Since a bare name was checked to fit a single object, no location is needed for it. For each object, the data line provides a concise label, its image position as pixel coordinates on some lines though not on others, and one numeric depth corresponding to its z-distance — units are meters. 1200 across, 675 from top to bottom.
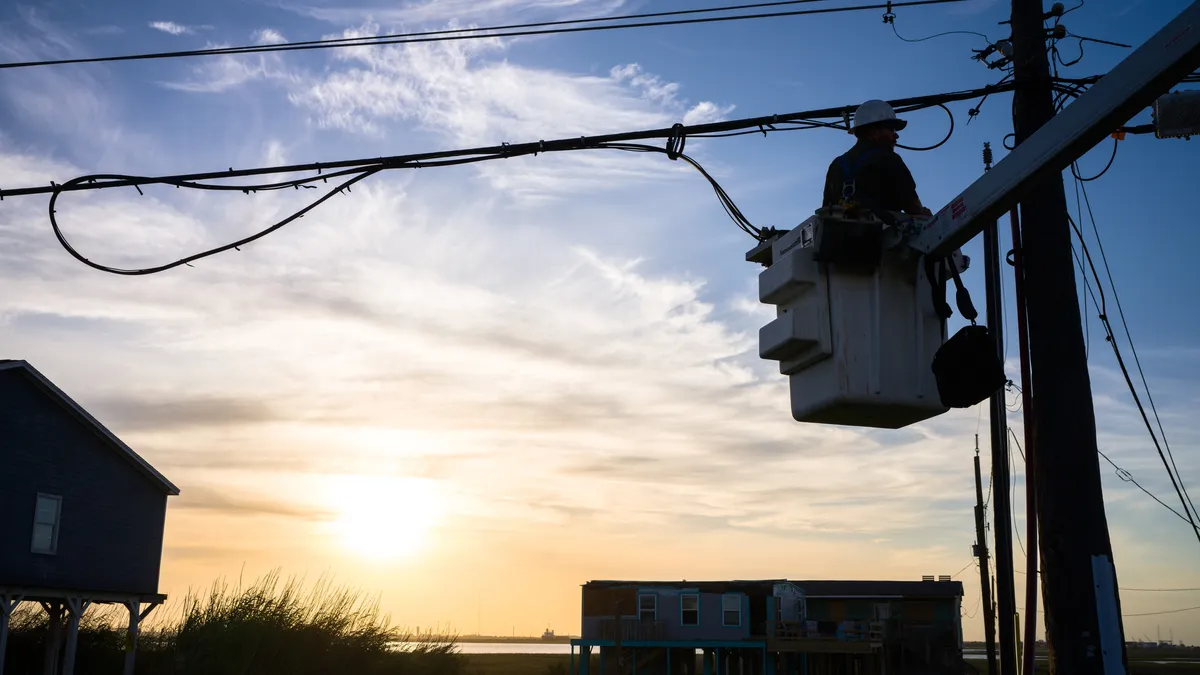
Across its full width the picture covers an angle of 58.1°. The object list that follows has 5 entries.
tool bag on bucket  4.37
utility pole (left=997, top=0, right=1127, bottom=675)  7.50
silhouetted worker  5.11
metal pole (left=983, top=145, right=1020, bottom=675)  13.28
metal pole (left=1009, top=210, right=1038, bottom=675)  7.52
